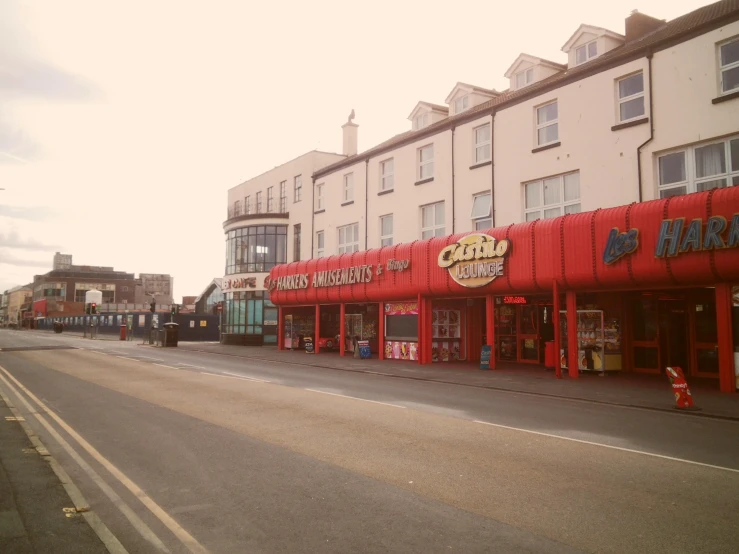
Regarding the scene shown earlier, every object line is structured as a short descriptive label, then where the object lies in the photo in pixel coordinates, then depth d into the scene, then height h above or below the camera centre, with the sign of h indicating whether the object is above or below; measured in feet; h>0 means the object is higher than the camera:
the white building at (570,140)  58.34 +23.66
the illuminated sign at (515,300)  76.13 +3.04
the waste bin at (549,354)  69.36 -3.87
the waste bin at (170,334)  134.02 -3.24
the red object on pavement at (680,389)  40.55 -4.73
